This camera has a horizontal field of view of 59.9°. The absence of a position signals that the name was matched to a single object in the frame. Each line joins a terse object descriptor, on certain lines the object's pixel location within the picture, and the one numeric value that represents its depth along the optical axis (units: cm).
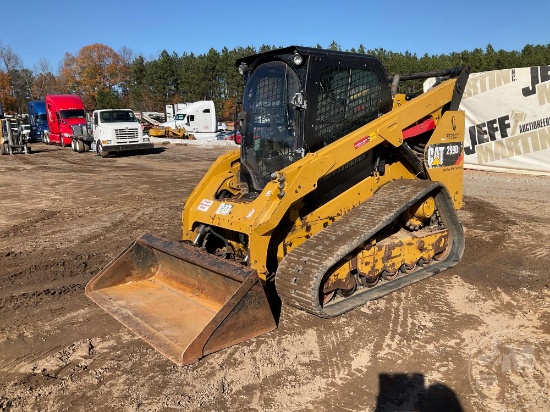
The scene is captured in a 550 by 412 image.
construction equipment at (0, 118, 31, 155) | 2359
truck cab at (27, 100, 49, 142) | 3162
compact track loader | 409
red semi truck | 2680
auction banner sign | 1250
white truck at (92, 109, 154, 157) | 2114
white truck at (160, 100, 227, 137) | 3581
